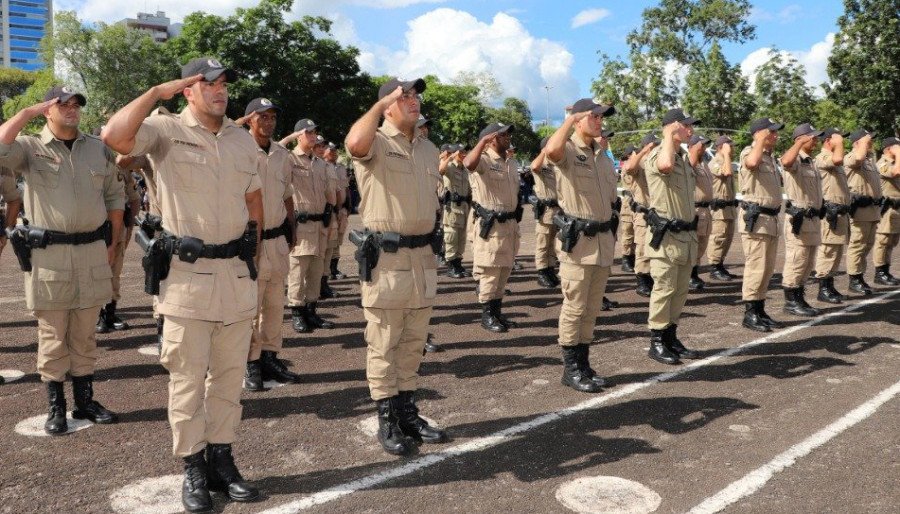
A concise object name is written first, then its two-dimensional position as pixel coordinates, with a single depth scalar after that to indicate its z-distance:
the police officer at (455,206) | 11.52
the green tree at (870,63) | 25.50
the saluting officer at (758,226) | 7.41
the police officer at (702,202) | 9.98
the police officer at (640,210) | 9.16
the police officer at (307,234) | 7.28
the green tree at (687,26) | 44.94
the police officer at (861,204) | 9.21
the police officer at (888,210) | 9.91
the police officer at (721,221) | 10.88
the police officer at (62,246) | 4.55
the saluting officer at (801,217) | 7.95
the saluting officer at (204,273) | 3.45
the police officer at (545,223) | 10.52
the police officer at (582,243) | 5.51
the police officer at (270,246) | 5.44
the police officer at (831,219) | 8.69
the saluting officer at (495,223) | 7.63
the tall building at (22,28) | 178.00
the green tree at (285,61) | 33.41
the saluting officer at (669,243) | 6.18
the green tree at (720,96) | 39.53
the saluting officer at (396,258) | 4.26
